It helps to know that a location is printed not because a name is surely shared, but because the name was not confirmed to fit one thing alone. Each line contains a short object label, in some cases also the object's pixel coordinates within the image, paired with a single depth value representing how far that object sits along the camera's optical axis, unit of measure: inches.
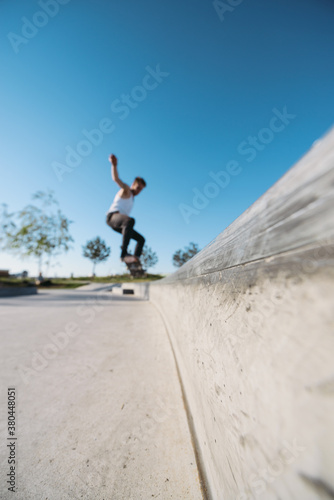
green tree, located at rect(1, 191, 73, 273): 932.6
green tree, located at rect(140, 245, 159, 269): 2491.4
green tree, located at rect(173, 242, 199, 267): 2443.8
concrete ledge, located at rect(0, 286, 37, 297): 419.7
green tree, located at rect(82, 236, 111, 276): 2251.5
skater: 179.6
